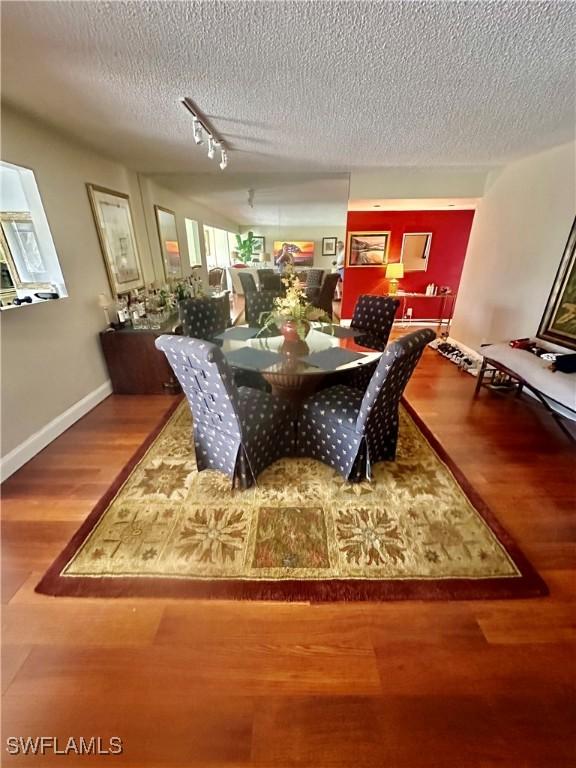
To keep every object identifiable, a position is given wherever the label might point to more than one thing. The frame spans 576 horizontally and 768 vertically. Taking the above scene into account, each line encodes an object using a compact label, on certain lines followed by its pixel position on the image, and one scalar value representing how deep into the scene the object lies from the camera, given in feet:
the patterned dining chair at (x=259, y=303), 12.28
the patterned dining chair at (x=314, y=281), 15.29
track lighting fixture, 6.47
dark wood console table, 10.05
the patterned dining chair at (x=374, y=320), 9.45
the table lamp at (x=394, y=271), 16.40
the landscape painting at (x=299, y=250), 14.89
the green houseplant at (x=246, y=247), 16.43
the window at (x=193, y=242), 16.05
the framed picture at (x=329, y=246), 14.66
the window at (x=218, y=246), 17.66
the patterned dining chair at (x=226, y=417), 4.97
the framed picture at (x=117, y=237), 9.93
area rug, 4.57
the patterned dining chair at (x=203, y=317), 9.50
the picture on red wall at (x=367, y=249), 16.88
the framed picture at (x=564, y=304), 9.07
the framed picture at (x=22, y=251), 7.54
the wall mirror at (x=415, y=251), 17.25
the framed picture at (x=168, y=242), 13.62
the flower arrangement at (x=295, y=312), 7.25
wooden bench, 7.32
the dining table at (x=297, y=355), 6.75
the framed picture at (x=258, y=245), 15.83
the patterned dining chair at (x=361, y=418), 5.27
